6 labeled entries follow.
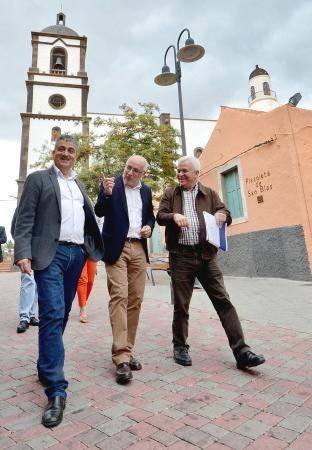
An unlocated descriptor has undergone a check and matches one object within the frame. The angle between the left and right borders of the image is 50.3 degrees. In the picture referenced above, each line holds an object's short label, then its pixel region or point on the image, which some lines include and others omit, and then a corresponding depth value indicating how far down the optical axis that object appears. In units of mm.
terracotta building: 8945
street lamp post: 7849
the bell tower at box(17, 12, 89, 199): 26631
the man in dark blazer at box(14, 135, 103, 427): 2307
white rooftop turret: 43656
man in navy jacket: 2938
